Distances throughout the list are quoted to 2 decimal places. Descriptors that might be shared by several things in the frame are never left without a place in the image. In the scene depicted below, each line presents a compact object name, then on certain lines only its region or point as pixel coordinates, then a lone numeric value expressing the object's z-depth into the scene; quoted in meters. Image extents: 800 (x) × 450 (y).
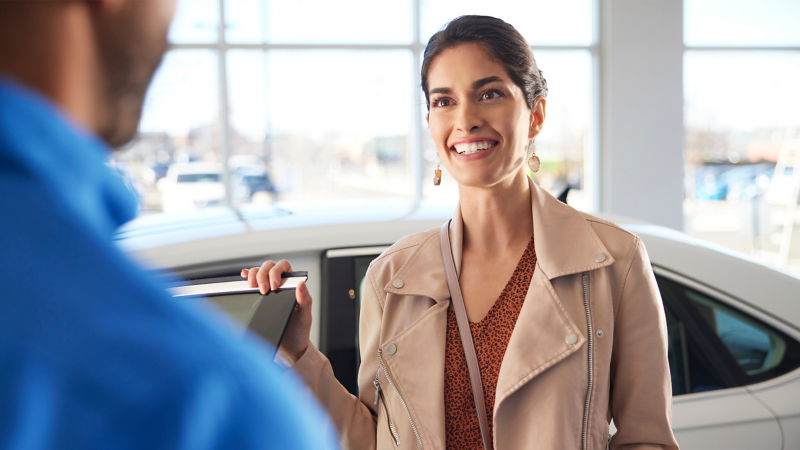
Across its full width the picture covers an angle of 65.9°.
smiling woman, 1.22
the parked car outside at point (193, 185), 6.99
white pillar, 7.03
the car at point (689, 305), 1.74
